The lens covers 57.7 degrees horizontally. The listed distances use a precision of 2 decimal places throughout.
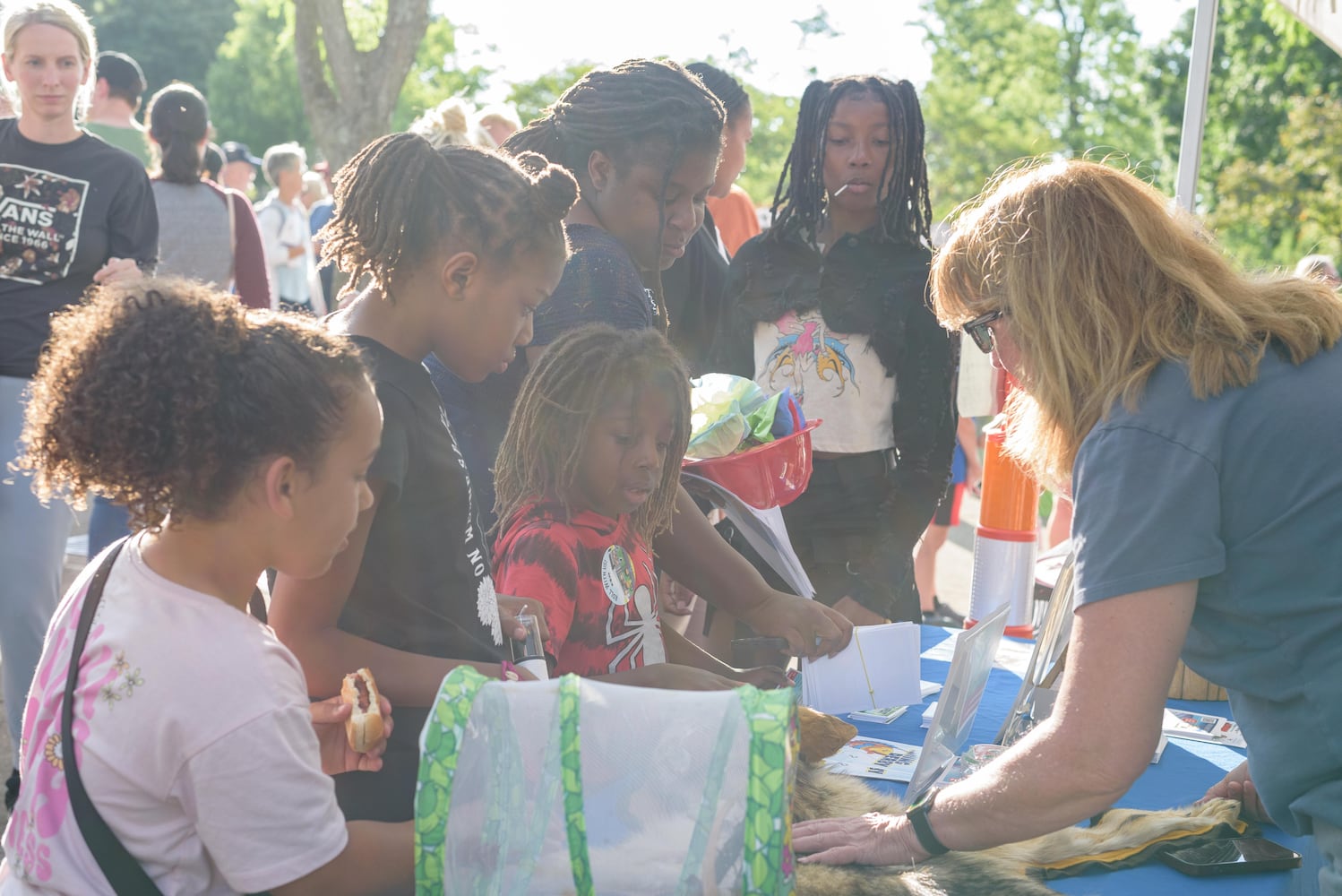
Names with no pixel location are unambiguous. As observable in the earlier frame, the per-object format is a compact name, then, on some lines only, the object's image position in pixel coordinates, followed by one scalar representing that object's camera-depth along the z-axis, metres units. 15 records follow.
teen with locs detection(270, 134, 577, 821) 1.50
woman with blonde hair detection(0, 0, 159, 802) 3.01
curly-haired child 1.14
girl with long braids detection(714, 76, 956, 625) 2.85
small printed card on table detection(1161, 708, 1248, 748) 2.24
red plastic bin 2.26
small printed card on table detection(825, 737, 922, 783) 1.97
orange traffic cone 3.08
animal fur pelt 1.54
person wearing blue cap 9.16
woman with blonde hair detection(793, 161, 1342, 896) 1.46
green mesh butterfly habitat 1.15
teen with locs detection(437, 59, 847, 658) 2.18
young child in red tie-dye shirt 1.94
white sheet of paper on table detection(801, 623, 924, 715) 2.17
